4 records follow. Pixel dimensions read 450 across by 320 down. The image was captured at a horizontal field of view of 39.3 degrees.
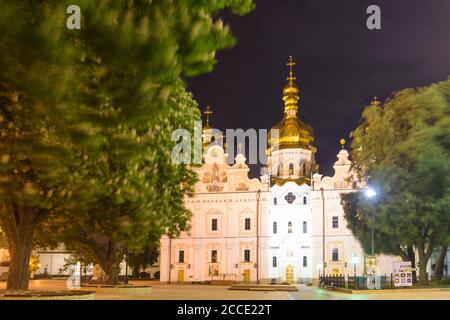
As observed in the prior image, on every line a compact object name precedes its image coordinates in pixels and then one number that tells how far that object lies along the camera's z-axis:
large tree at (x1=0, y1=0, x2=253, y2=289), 8.88
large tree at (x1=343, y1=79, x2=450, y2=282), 33.09
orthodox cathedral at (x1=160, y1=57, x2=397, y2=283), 62.62
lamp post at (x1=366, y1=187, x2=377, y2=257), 33.66
